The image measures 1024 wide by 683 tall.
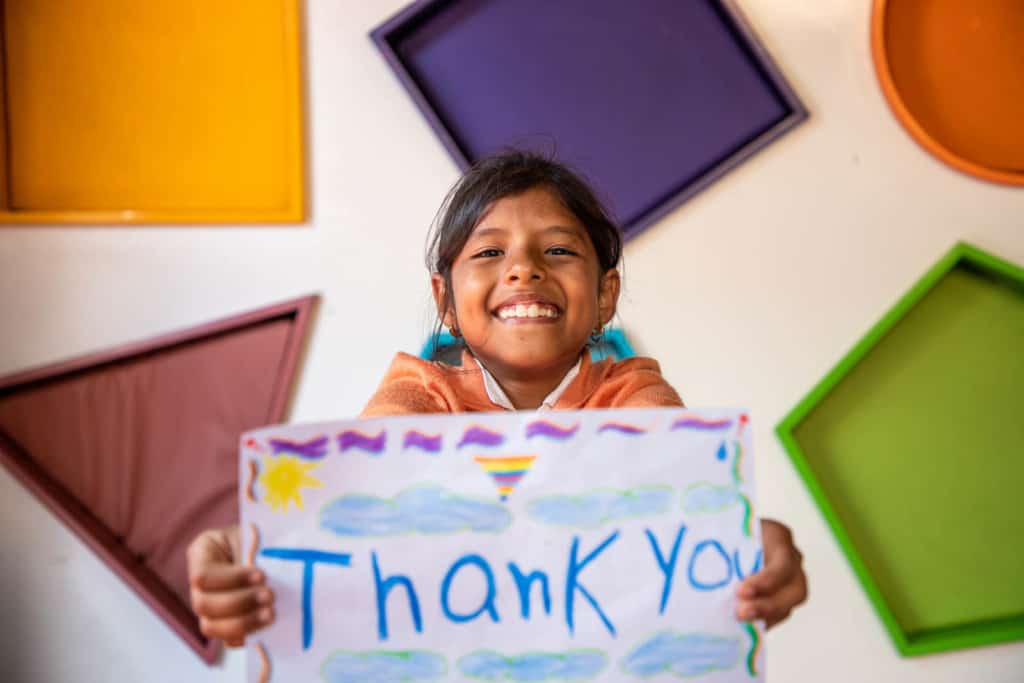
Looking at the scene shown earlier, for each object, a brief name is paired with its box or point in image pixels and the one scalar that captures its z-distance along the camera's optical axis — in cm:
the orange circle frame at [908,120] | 121
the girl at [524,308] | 67
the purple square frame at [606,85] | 121
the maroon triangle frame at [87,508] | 116
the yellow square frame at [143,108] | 120
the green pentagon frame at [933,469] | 124
